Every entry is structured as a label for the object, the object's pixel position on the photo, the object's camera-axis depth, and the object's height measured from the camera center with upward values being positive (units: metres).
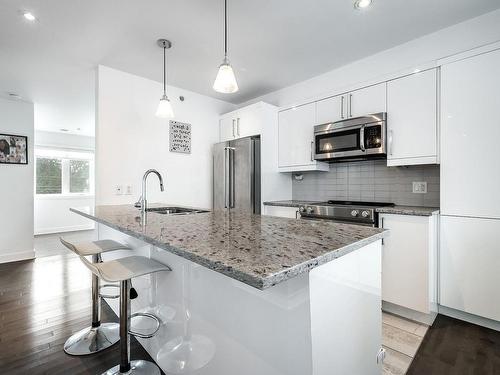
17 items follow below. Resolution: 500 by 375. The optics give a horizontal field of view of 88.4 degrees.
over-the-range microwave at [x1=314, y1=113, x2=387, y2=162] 2.44 +0.49
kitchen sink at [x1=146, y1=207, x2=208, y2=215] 2.25 -0.21
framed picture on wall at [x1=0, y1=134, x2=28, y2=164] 3.78 +0.57
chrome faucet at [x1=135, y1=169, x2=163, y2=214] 2.00 -0.10
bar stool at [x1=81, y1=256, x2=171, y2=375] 1.25 -0.46
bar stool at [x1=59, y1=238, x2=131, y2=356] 1.73 -1.07
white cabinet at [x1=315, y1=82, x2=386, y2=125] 2.48 +0.85
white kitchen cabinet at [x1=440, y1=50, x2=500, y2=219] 1.89 +0.38
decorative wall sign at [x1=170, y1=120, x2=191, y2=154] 3.34 +0.66
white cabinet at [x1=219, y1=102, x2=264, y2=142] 3.29 +0.87
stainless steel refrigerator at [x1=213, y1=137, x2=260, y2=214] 3.26 +0.16
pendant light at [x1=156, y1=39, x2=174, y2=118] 2.23 +0.68
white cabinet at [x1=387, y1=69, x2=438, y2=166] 2.18 +0.59
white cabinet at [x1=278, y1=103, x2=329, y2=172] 3.06 +0.59
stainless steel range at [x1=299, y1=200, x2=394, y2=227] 2.28 -0.25
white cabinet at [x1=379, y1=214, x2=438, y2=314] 2.03 -0.62
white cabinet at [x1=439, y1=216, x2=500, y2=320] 1.88 -0.60
